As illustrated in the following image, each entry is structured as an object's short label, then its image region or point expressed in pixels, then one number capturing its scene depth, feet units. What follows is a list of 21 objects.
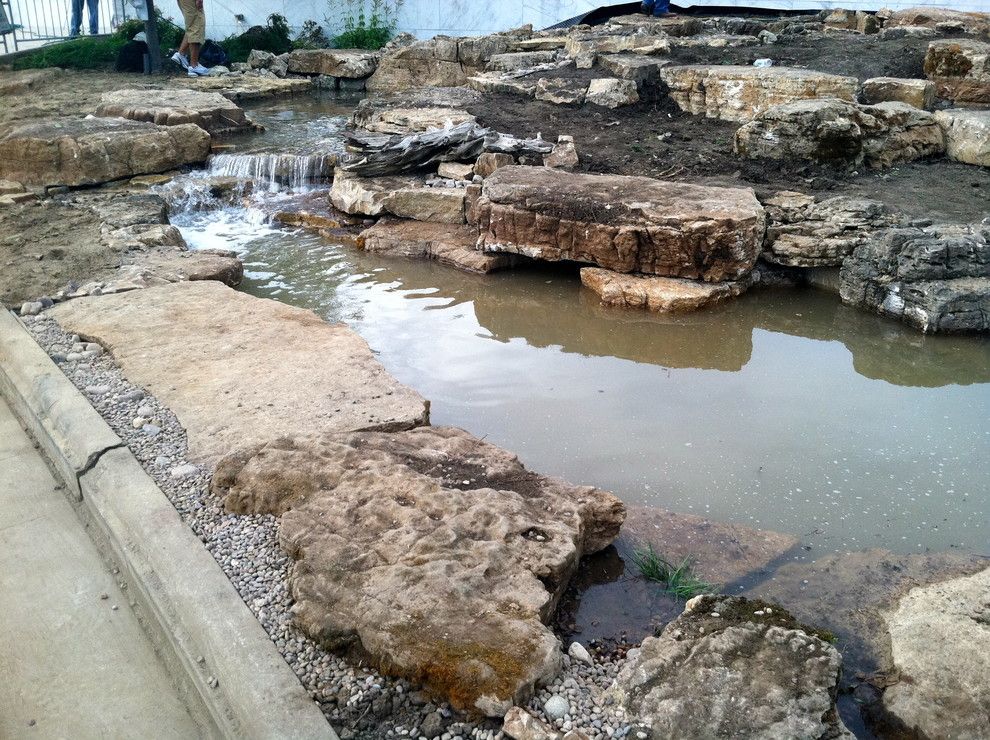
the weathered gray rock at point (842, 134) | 22.85
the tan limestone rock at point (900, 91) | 25.35
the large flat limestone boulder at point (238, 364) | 11.93
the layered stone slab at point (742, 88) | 25.32
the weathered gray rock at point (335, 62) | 45.88
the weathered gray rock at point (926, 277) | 17.04
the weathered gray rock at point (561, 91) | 30.22
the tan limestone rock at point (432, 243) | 21.39
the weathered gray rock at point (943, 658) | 7.65
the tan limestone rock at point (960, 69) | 26.27
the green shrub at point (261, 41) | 52.70
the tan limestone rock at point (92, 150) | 25.45
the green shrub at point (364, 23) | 53.06
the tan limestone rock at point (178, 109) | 31.73
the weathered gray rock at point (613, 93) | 29.25
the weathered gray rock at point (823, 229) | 19.42
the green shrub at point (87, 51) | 44.86
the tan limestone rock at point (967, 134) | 23.04
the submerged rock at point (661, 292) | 18.58
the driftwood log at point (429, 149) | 25.75
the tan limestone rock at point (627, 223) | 18.75
